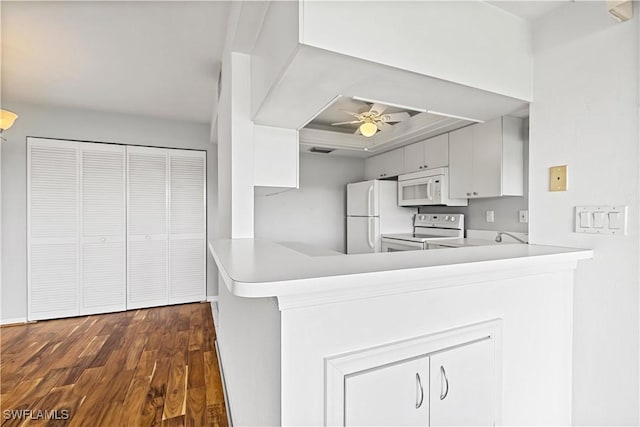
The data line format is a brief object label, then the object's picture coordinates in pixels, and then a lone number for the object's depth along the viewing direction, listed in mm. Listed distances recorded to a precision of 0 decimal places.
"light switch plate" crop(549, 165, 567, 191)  1586
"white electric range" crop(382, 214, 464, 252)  3107
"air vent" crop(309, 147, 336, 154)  3986
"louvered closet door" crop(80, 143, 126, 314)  3684
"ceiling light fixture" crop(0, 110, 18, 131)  2318
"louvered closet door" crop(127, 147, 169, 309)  3879
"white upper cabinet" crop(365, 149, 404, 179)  3912
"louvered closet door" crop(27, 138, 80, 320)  3477
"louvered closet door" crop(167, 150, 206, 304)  4070
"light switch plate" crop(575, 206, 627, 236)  1365
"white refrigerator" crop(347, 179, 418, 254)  3873
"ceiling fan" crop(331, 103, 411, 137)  2688
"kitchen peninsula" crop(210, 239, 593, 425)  851
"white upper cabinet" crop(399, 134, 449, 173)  3246
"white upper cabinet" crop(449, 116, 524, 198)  2582
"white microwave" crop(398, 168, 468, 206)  3219
